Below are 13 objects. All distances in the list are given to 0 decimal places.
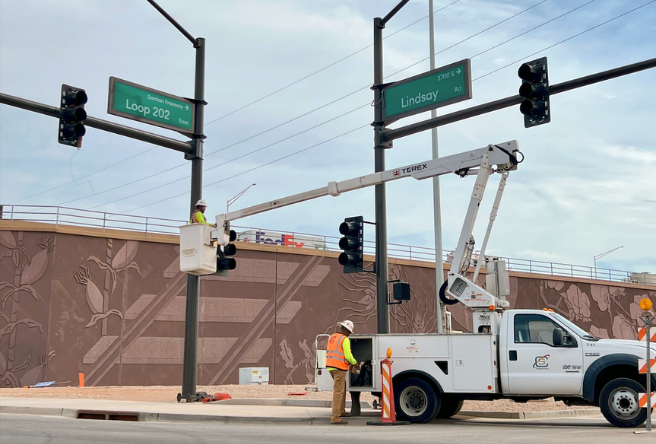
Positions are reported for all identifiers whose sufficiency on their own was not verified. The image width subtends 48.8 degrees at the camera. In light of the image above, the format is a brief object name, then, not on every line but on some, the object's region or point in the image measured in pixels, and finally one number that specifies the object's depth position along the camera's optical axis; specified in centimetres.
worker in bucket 1677
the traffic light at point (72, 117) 1520
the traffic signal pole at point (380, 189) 1658
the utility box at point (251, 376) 2794
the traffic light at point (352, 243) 1584
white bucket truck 1316
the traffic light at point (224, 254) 1650
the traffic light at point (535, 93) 1350
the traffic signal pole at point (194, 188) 1791
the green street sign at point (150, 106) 1686
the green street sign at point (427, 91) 1603
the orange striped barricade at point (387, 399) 1355
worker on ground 1366
